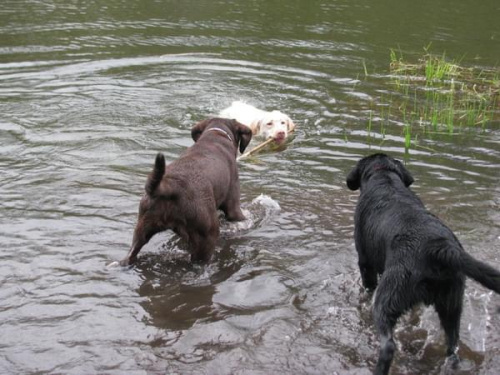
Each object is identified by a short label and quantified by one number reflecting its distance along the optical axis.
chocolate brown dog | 5.48
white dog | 10.09
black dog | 4.13
